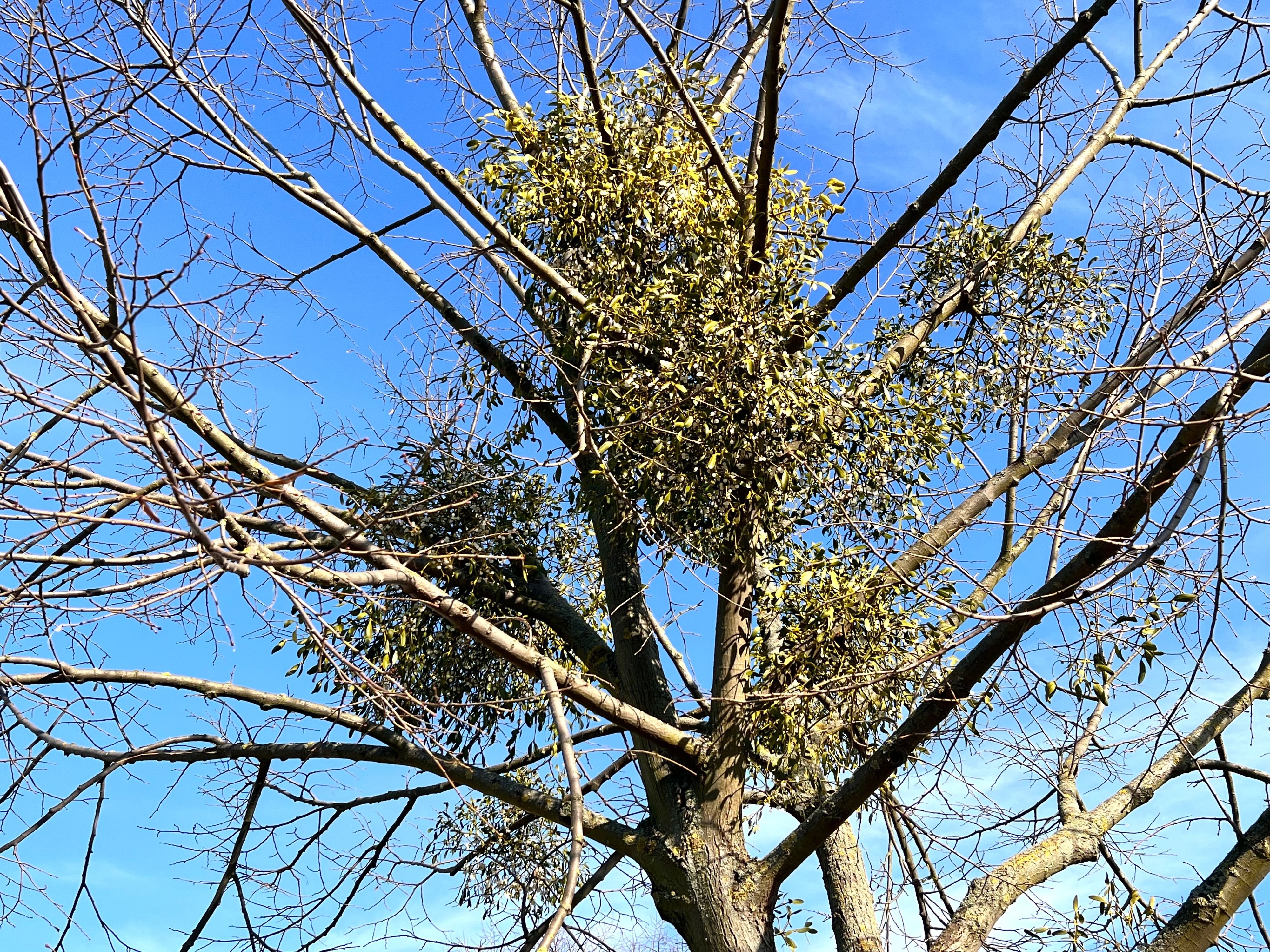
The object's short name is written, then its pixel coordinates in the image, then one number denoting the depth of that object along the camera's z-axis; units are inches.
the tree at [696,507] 145.0
